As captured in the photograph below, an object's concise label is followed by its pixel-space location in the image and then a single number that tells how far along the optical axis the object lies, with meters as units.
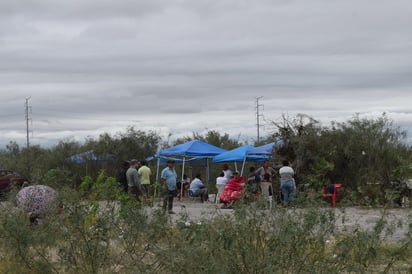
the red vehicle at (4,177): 22.91
